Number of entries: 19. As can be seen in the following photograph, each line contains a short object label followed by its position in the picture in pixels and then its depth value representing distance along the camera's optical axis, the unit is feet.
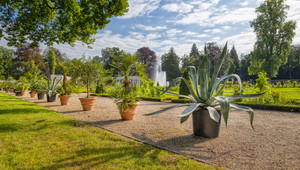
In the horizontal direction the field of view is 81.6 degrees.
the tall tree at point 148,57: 166.61
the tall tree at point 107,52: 179.68
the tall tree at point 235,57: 173.32
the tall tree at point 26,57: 142.10
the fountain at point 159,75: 113.39
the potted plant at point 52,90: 34.68
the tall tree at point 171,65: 159.43
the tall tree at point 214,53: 165.07
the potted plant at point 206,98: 12.12
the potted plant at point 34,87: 37.01
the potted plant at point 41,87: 35.67
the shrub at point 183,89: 39.54
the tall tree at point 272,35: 90.43
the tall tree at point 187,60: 163.43
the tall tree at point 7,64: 144.91
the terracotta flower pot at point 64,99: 30.91
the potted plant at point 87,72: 24.85
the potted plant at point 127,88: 18.57
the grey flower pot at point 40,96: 39.68
